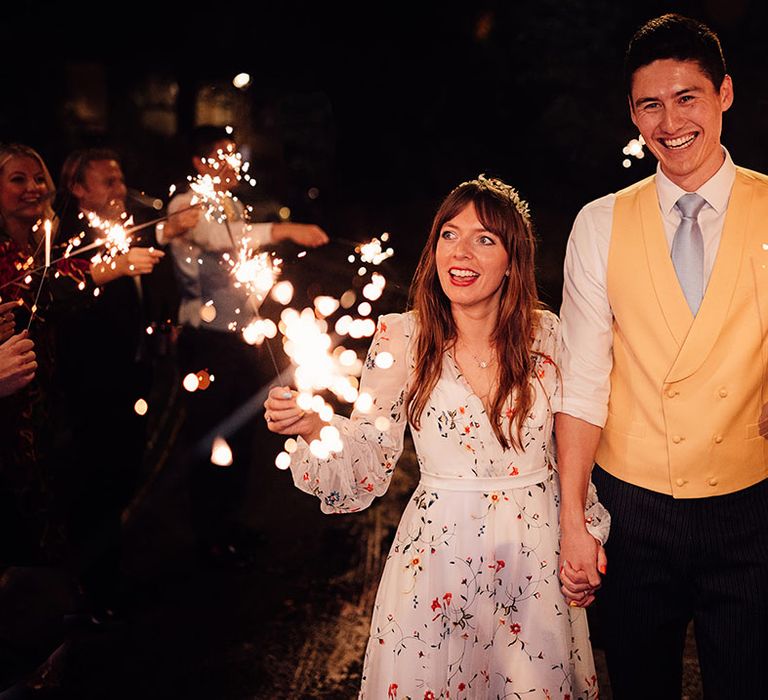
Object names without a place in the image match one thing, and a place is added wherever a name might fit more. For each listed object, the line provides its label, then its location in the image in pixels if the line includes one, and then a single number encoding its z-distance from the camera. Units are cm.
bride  267
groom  248
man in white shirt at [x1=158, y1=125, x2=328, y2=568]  493
